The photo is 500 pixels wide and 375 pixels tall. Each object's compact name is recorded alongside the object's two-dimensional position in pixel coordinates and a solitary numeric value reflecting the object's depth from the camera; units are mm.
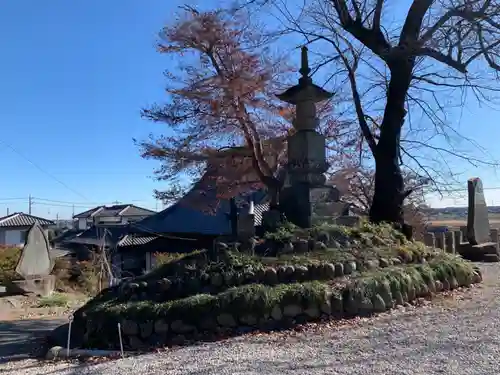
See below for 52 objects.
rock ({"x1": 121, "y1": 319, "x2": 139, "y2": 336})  6562
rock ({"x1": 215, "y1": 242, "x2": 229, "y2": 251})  7762
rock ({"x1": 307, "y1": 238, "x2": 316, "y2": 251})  8023
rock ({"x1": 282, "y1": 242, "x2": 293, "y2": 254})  7910
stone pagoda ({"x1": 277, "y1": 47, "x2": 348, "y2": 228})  9320
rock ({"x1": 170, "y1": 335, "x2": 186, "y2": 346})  6324
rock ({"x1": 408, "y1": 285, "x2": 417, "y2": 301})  7418
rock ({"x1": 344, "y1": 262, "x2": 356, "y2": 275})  7363
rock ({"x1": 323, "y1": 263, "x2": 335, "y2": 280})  7215
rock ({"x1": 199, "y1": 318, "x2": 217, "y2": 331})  6484
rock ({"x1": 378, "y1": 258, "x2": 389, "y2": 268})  7832
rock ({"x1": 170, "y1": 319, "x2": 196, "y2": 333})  6492
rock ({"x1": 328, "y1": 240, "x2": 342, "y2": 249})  8094
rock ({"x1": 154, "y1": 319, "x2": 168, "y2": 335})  6531
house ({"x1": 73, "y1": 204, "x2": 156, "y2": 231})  51656
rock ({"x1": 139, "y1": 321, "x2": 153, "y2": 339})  6552
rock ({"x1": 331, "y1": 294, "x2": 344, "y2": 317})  6676
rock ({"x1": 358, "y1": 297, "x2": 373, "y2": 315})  6719
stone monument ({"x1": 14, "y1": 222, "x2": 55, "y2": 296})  13805
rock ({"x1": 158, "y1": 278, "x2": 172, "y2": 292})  7262
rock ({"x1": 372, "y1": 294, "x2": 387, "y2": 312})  6788
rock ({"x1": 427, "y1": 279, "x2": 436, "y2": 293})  7887
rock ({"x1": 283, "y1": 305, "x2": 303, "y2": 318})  6551
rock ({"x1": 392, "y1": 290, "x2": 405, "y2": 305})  7142
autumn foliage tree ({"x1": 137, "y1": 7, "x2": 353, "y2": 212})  13328
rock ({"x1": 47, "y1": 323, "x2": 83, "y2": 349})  7078
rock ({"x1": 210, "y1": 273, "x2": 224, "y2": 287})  7141
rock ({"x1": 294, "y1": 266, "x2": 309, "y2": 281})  7160
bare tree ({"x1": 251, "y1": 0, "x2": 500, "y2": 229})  9633
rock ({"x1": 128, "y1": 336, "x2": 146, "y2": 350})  6434
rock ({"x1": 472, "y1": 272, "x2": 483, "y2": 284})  9098
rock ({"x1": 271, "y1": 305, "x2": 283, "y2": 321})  6508
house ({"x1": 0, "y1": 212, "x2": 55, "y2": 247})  46084
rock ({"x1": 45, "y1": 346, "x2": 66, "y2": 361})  6319
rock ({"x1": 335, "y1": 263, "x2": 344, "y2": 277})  7281
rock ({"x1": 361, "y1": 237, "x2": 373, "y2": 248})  8492
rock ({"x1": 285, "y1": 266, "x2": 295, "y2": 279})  7148
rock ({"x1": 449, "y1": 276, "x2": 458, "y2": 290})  8453
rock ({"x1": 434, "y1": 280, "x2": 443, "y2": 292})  8086
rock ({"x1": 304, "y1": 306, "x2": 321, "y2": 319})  6574
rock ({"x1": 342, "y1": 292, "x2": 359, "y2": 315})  6711
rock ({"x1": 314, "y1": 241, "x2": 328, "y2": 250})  7984
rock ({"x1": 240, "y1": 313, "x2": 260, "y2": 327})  6469
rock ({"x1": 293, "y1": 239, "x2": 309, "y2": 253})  7965
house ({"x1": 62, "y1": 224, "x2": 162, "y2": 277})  26078
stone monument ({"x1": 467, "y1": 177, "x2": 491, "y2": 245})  14030
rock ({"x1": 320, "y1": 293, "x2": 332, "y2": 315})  6621
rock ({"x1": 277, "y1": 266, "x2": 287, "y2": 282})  7121
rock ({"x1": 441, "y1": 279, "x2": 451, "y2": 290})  8281
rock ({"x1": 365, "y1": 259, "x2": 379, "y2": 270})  7594
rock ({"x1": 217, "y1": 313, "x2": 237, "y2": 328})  6473
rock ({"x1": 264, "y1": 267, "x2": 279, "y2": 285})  7070
